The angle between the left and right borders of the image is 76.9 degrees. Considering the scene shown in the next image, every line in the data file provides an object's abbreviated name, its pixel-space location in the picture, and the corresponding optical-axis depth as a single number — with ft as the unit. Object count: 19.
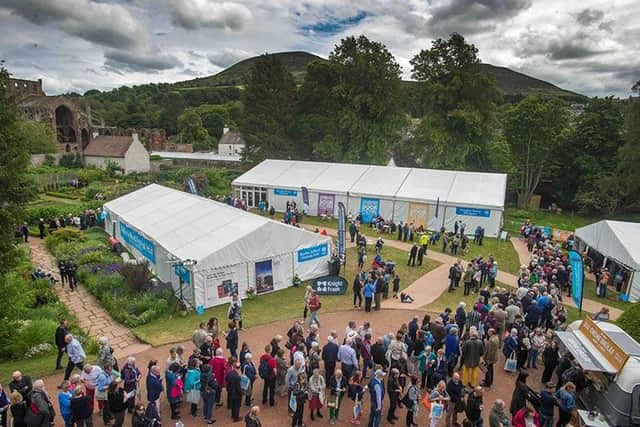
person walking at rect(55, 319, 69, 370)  29.37
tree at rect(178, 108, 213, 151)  254.06
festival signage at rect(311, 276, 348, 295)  47.75
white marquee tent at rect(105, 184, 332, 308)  43.83
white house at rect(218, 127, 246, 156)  221.46
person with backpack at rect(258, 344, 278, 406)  25.90
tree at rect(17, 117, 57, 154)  141.26
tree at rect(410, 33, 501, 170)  104.83
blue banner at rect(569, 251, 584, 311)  41.34
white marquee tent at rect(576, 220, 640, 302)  51.47
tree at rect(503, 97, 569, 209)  115.03
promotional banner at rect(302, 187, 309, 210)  87.25
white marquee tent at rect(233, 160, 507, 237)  75.82
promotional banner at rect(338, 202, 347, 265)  52.90
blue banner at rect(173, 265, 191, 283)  43.32
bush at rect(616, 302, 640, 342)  31.45
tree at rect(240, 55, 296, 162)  117.19
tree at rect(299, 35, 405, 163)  109.29
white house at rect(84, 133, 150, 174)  144.25
